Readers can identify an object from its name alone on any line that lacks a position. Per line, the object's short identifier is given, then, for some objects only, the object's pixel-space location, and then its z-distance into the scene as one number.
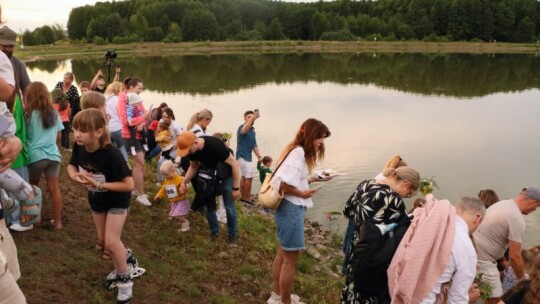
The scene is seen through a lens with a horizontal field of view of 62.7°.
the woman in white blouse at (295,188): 4.57
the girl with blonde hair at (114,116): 7.14
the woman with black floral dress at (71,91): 10.03
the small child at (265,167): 9.87
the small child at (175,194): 6.68
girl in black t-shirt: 4.14
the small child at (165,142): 8.18
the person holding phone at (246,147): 9.09
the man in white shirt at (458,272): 3.23
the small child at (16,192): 3.62
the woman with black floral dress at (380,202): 3.58
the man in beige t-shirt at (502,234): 5.11
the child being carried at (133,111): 7.33
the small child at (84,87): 10.69
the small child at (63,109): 9.38
